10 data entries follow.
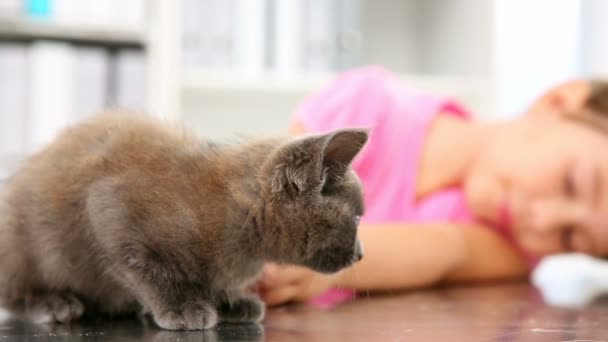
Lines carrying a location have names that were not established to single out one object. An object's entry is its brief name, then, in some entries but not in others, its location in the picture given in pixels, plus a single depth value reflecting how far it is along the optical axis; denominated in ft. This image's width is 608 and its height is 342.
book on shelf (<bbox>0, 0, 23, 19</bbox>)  4.49
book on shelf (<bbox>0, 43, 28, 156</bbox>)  4.63
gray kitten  2.53
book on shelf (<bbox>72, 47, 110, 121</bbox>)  4.80
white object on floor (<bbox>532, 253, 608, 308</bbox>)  3.21
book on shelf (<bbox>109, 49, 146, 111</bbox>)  4.88
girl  3.34
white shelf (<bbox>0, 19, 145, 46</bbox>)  4.61
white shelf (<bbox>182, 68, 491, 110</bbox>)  4.93
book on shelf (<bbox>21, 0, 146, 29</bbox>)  4.65
